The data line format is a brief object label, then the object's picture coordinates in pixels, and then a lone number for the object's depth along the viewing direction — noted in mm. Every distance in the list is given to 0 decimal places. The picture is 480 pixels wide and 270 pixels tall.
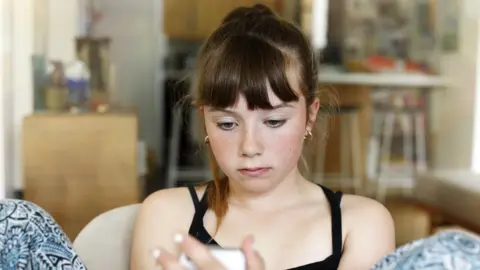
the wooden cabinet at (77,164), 1864
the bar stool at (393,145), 3363
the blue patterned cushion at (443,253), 591
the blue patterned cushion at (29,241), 726
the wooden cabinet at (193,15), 3248
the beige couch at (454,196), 2281
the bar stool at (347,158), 3291
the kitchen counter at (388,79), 3277
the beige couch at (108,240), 974
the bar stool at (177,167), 3131
